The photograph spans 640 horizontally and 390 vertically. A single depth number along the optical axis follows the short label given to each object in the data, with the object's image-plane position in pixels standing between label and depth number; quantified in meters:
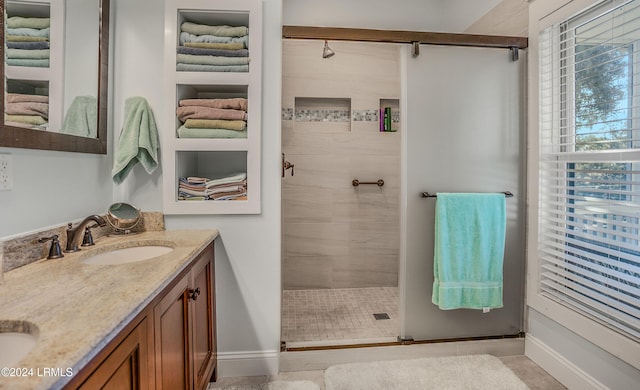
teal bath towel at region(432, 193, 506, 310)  1.94
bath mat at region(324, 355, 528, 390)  1.73
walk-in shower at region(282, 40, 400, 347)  2.95
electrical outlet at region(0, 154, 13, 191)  1.08
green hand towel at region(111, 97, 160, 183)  1.63
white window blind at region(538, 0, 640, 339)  1.40
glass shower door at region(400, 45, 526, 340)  1.99
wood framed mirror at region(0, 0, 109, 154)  1.07
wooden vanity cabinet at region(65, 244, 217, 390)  0.75
